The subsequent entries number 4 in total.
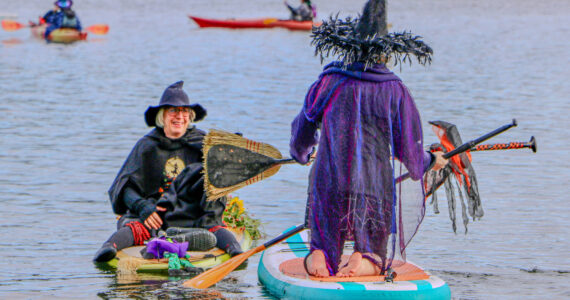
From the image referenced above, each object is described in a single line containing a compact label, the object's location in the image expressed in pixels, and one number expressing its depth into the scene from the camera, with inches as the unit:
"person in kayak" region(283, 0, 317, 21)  1814.7
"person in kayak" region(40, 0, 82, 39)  1501.0
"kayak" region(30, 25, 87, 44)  1555.1
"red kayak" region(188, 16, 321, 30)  1852.1
